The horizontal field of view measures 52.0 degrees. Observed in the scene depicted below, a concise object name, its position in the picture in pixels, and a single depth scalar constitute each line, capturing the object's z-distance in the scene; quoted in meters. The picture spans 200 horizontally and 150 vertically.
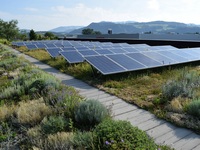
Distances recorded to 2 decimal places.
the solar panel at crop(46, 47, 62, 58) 13.12
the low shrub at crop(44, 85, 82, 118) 4.28
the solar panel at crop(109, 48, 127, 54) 11.58
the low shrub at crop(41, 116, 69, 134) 3.63
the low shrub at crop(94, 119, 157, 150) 2.81
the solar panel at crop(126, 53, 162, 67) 8.67
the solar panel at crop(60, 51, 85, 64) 10.57
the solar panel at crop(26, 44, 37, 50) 20.26
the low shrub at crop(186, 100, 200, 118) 4.30
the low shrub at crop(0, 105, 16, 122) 4.36
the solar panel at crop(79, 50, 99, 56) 10.69
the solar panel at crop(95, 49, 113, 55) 10.93
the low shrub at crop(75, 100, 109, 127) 3.87
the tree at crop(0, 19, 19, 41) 54.50
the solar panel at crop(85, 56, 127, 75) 7.39
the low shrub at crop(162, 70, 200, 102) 5.39
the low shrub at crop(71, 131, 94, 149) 3.06
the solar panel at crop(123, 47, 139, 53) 12.45
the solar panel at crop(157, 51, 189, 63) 9.98
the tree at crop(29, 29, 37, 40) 45.62
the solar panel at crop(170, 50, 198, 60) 10.75
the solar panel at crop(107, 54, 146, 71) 7.97
